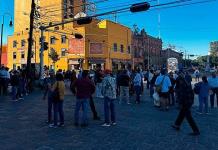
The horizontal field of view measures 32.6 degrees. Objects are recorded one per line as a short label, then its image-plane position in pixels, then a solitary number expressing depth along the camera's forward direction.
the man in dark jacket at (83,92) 10.97
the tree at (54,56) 59.30
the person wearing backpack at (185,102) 10.17
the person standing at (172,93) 17.20
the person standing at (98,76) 19.03
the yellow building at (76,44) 61.16
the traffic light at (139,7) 17.72
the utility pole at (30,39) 26.47
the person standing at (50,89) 11.11
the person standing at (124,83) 17.44
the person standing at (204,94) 14.75
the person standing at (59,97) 10.84
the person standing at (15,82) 18.91
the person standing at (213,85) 16.76
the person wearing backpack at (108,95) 11.16
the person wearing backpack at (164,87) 15.45
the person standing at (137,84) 18.44
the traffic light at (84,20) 22.96
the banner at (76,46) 60.56
